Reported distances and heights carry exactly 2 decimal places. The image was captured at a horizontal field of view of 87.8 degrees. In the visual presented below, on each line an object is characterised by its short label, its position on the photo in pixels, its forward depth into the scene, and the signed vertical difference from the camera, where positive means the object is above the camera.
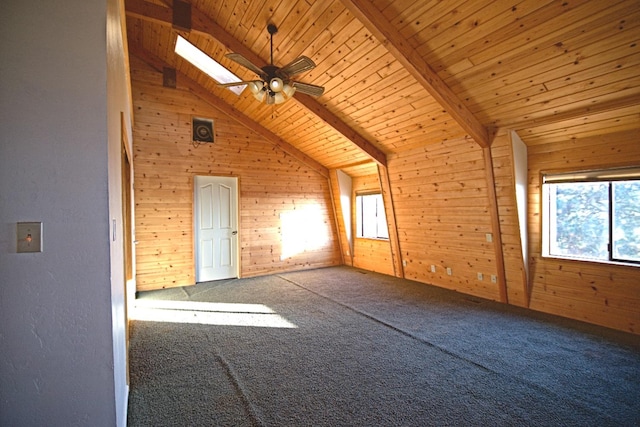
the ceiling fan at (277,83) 3.07 +1.34
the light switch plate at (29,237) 1.31 -0.06
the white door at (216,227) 6.14 -0.20
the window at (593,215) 3.61 -0.08
